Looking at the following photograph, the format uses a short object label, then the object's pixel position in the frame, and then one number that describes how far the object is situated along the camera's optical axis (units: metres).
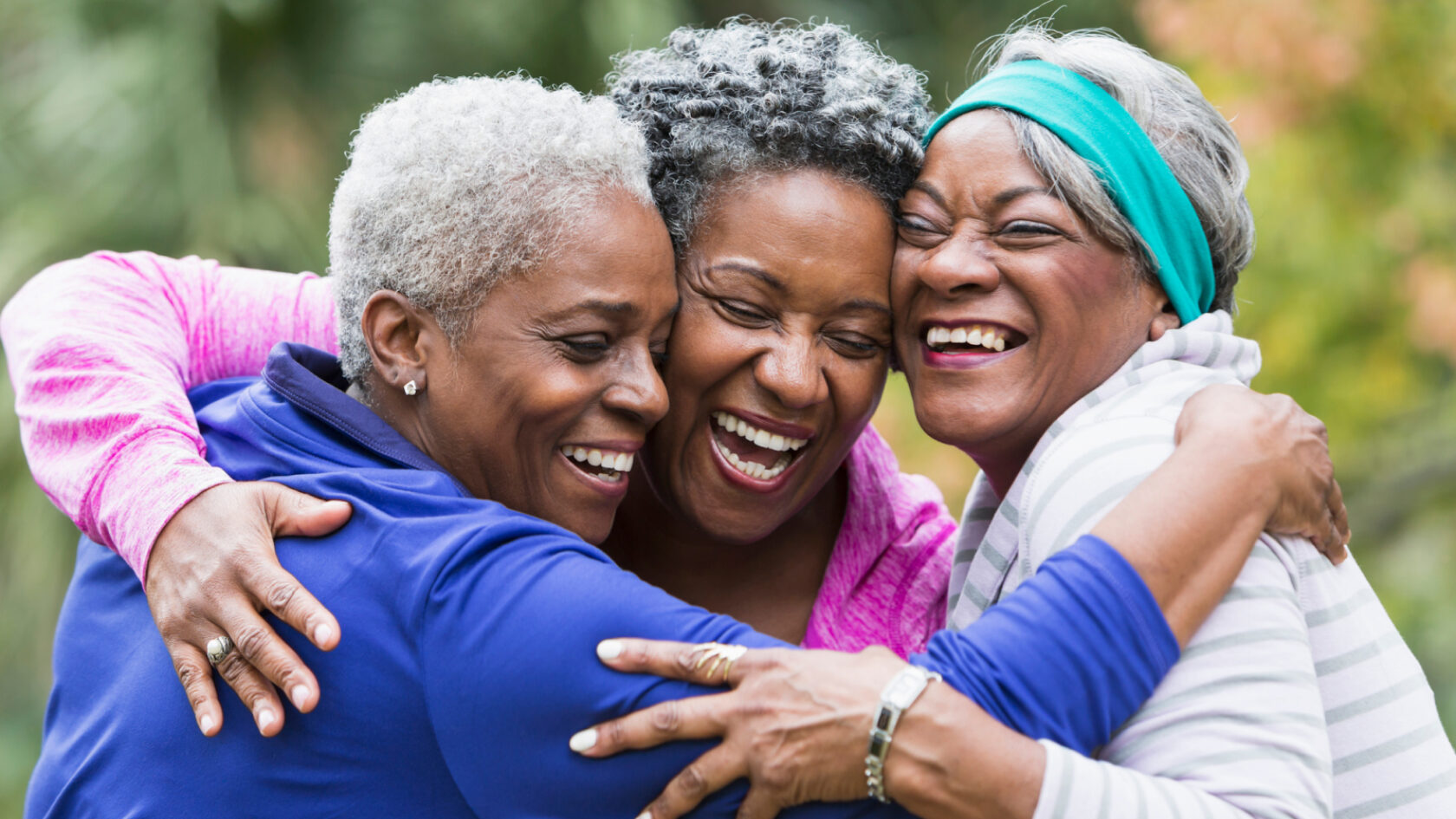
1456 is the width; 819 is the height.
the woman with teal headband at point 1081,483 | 2.26
